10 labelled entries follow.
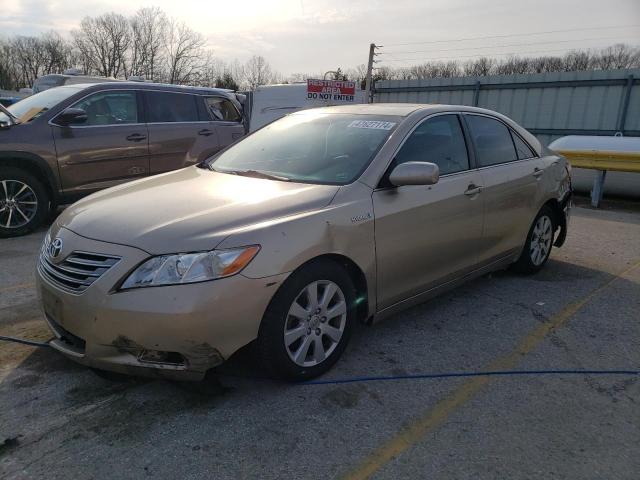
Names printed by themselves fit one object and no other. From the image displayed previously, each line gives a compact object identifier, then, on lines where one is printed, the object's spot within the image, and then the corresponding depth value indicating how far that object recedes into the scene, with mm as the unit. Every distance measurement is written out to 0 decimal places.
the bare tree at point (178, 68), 57500
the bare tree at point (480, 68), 48125
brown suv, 6199
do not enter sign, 15297
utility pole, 20281
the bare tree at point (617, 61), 38803
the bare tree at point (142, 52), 61781
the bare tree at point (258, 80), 59688
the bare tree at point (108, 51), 63344
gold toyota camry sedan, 2549
